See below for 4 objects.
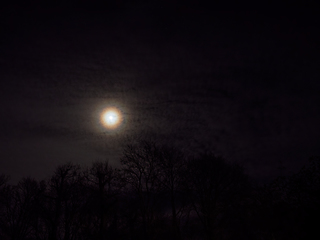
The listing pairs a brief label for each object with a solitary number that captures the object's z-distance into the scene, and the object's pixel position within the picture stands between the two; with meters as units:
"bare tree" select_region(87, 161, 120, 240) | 23.58
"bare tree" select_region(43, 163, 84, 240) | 25.56
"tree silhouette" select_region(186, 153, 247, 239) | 27.47
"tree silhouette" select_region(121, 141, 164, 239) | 25.27
